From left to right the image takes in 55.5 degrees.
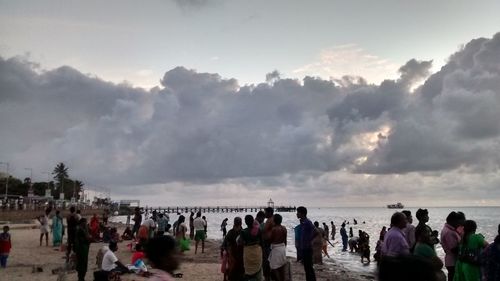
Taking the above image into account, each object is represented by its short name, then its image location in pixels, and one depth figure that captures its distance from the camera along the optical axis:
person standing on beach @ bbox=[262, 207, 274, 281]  10.45
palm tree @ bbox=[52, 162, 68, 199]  133.38
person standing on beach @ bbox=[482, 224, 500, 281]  6.38
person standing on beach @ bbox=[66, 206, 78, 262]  15.30
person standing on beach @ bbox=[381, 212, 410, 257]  7.13
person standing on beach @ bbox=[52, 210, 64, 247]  22.00
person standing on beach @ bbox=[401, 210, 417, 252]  9.30
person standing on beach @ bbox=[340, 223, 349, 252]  29.89
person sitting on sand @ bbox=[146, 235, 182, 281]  3.80
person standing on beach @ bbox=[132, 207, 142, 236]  20.23
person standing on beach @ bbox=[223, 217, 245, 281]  10.37
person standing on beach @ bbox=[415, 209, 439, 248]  7.24
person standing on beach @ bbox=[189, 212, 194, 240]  27.19
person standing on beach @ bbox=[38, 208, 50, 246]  23.52
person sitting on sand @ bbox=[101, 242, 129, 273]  12.37
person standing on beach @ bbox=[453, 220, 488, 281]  7.32
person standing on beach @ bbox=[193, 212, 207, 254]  20.92
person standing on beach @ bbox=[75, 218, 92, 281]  12.04
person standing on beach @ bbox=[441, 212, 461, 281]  8.36
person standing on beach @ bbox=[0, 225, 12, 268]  16.09
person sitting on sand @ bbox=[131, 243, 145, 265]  14.12
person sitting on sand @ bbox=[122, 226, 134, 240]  29.01
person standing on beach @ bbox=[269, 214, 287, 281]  10.23
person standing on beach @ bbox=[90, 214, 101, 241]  22.73
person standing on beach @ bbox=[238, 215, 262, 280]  9.77
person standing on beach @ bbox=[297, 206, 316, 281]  10.77
